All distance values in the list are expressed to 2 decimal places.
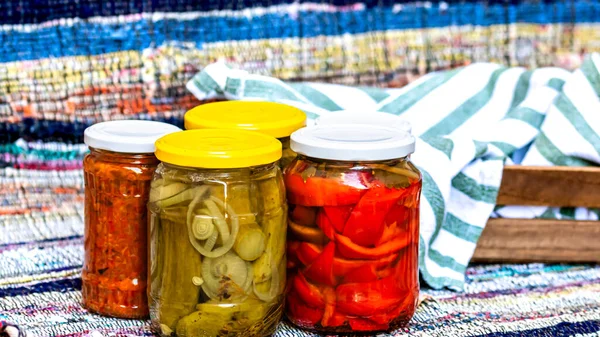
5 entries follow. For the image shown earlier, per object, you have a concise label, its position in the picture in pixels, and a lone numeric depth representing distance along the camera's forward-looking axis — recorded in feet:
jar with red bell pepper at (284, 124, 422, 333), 2.94
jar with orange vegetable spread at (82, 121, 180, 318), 3.01
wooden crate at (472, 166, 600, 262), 3.46
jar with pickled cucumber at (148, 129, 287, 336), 2.85
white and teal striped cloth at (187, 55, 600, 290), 3.41
